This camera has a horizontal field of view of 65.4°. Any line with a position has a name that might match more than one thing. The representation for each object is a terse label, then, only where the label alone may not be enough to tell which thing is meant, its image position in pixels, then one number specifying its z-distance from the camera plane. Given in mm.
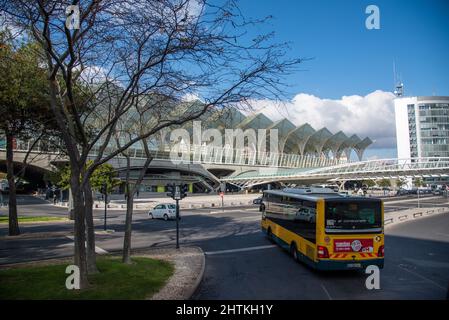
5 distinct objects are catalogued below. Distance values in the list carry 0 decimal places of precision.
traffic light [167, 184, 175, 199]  16453
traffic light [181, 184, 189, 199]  17406
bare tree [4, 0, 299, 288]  7949
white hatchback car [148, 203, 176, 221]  30172
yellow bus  10312
